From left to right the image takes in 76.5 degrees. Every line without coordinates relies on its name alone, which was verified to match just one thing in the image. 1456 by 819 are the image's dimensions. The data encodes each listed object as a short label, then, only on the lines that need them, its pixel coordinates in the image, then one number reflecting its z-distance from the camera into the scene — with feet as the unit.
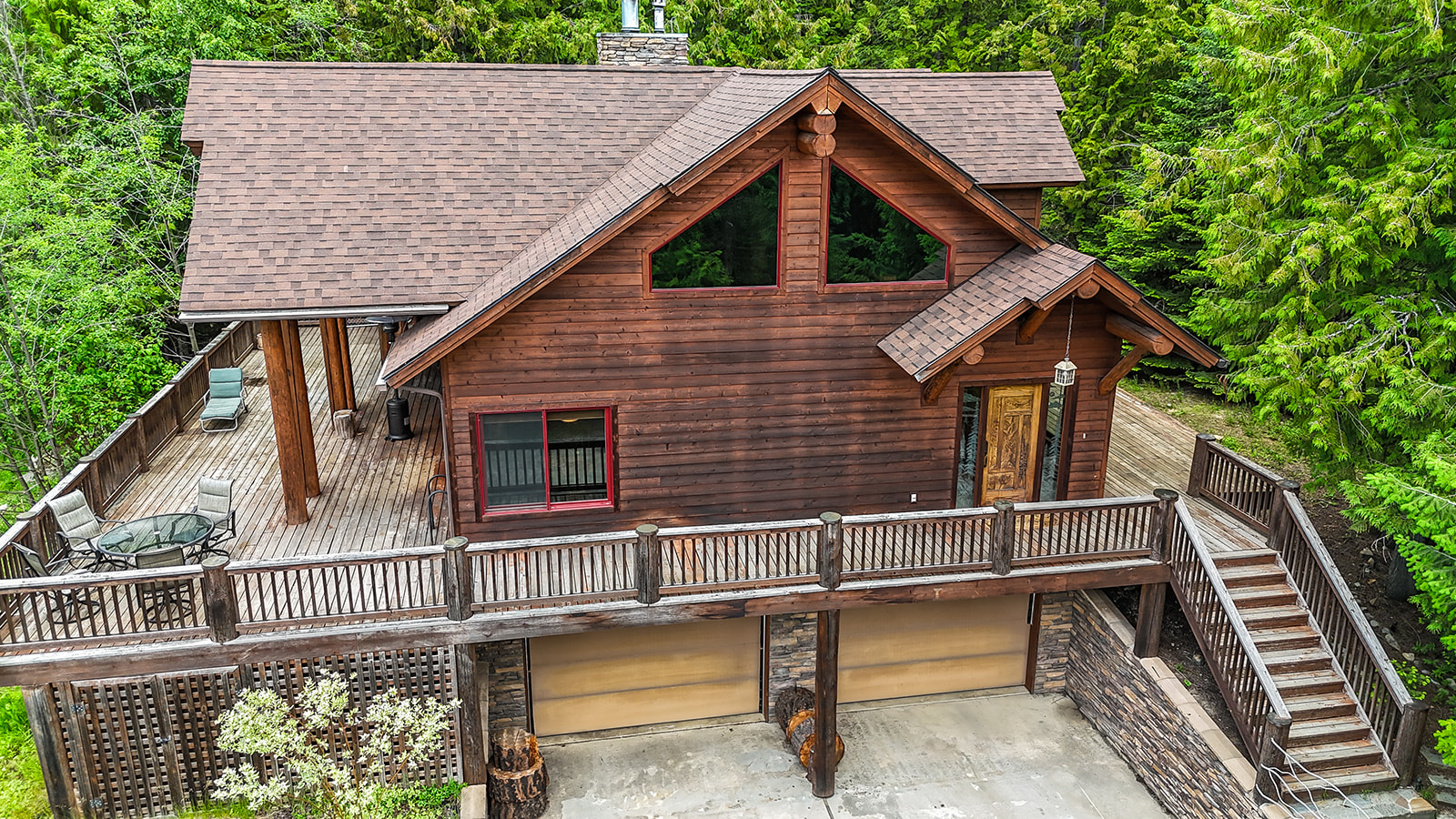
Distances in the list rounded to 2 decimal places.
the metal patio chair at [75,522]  32.30
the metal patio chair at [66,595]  29.04
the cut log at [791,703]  39.11
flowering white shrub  30.22
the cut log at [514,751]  35.06
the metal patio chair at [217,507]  34.96
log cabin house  31.58
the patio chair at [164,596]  30.01
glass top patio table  31.53
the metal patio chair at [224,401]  47.29
